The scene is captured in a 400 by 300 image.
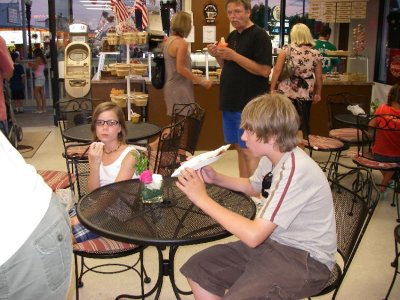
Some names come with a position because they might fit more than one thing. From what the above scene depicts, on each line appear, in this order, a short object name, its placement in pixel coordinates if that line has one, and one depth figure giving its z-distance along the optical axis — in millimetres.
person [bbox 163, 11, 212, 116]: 4465
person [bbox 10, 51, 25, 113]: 8953
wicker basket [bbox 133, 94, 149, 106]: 4789
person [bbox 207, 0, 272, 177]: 3719
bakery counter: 5828
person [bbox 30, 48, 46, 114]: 9047
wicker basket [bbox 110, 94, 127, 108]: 4812
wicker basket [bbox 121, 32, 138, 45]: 4605
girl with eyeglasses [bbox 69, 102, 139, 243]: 2521
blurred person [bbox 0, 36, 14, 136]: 3857
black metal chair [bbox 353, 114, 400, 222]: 3926
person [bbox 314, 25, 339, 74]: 6738
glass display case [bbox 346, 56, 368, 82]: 6273
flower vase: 2064
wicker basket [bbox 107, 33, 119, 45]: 4664
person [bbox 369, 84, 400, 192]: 4059
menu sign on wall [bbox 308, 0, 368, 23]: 7492
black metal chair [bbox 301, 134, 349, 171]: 4457
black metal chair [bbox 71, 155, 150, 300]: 2164
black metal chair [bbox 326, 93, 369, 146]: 4839
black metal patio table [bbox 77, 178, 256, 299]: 1783
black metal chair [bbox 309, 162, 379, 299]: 1956
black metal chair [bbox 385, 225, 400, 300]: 2286
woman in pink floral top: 5094
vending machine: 7668
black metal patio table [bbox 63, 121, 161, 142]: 3504
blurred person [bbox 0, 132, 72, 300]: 1154
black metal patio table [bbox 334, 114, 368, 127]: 4447
